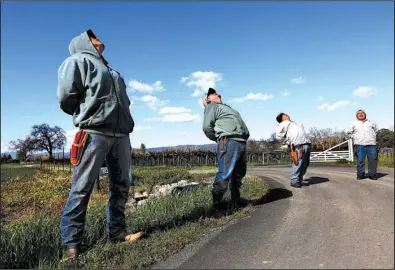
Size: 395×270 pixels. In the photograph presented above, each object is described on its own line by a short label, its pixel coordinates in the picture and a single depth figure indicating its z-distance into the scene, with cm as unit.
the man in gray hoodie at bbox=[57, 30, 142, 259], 331
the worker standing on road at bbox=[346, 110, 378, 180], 746
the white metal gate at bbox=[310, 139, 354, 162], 2501
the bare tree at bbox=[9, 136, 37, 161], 5907
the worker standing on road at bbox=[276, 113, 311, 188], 692
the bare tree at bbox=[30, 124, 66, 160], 5328
